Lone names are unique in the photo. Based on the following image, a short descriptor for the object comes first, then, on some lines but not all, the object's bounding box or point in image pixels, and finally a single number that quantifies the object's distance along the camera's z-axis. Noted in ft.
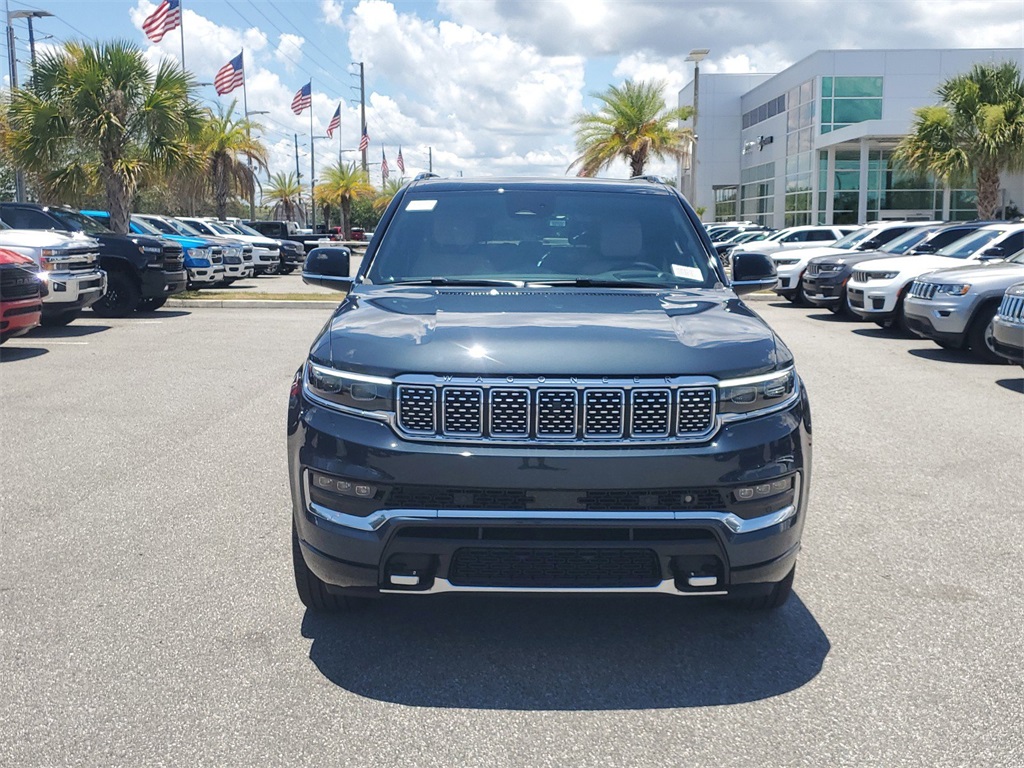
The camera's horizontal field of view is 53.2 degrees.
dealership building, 145.48
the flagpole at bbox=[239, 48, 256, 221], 148.35
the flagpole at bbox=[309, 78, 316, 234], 235.40
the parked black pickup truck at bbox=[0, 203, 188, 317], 55.31
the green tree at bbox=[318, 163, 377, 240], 224.33
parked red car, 36.73
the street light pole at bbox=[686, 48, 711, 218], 118.93
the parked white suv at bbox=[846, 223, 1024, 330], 48.34
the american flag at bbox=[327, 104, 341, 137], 167.74
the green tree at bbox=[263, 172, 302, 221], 277.48
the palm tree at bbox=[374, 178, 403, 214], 279.69
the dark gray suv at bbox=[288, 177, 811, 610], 11.05
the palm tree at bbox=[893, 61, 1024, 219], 89.71
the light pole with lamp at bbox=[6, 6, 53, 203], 87.97
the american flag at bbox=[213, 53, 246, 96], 122.01
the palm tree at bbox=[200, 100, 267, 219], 135.03
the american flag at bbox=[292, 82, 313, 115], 150.92
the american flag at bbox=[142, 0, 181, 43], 92.99
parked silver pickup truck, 45.83
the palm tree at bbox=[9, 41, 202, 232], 67.77
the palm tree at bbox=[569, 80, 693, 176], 127.65
